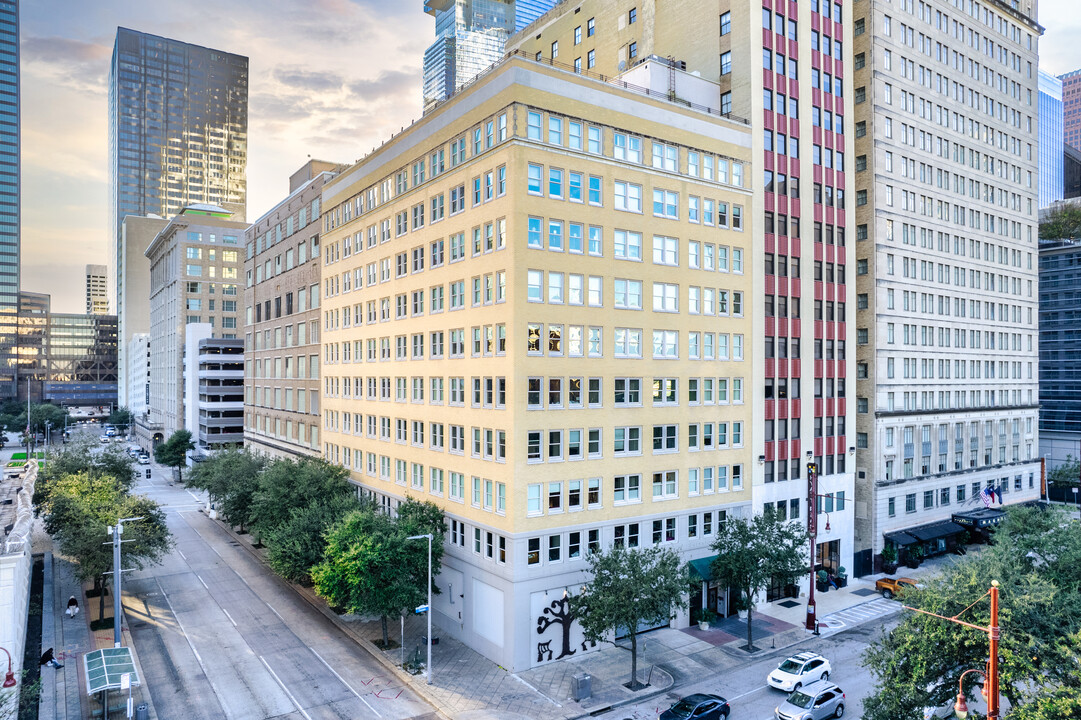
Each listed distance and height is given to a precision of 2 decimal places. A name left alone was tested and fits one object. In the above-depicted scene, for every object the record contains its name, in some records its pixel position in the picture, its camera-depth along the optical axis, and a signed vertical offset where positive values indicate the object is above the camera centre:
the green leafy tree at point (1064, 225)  100.19 +21.32
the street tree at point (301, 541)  43.72 -10.94
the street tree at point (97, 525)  43.78 -10.39
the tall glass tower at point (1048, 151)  194.84 +62.76
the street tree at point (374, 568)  37.41 -10.95
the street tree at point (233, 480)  61.16 -10.15
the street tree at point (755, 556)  41.03 -11.24
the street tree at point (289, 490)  51.34 -9.06
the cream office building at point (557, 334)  38.88 +2.29
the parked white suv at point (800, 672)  34.56 -15.35
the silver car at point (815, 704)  31.00 -15.20
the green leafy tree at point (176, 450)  103.06 -12.00
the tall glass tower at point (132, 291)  186.25 +21.99
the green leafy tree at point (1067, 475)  80.81 -12.26
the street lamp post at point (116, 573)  35.56 -10.76
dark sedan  30.36 -15.05
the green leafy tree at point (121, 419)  175.49 -12.35
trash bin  33.53 -15.39
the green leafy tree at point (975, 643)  24.00 -9.86
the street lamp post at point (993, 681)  17.70 -8.31
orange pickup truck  51.25 -16.13
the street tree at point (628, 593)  34.47 -11.33
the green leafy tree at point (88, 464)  62.16 -8.76
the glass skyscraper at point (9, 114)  188.50 +70.09
